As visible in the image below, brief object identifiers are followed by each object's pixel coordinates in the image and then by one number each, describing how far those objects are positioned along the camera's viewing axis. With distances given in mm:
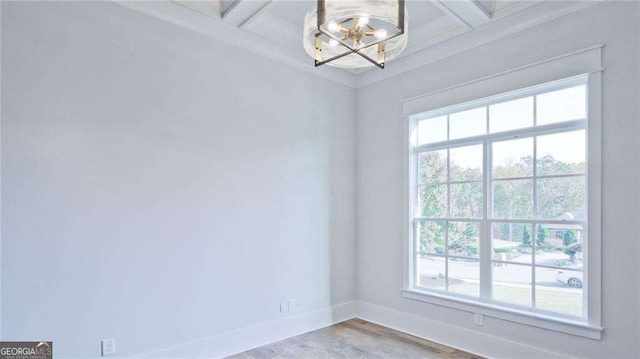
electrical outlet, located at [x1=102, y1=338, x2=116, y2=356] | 2637
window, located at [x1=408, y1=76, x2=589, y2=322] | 2906
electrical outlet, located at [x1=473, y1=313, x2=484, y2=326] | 3304
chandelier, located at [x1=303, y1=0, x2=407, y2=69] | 1879
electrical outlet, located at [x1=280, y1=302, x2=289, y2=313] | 3709
